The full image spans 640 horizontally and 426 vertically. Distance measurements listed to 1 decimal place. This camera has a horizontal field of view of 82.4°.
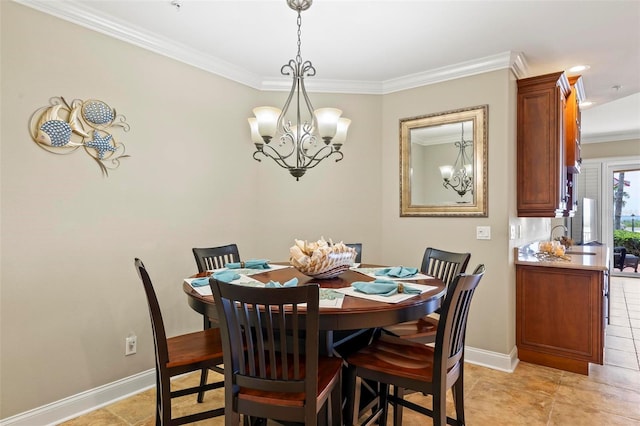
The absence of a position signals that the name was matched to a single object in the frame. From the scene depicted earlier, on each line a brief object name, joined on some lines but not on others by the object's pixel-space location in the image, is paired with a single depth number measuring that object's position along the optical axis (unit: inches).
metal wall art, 86.1
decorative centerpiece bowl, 79.1
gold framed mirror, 124.1
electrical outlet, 101.8
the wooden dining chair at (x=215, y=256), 103.4
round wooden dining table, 60.1
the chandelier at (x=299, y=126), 87.0
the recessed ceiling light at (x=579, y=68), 127.4
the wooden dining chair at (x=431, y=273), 85.1
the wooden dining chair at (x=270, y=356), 54.7
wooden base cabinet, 110.5
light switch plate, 121.6
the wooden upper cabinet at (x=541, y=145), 118.5
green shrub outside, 282.2
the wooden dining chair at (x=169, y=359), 69.1
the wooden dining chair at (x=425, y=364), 62.3
